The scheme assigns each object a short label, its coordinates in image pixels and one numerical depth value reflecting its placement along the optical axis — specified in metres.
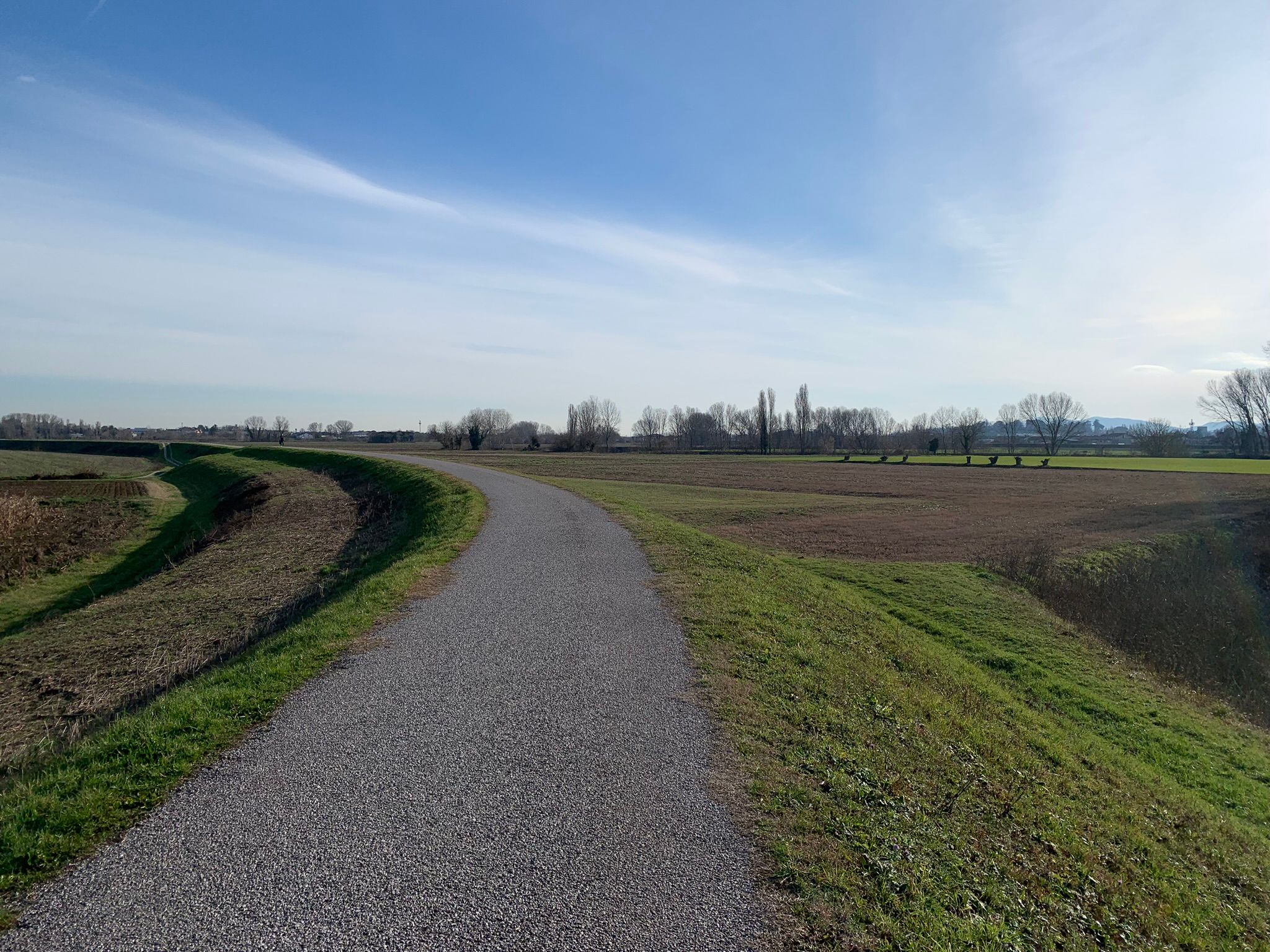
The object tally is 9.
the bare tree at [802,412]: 132.38
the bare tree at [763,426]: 120.06
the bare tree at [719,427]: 149.50
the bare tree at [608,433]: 130.29
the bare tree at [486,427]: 116.31
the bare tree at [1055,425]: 128.62
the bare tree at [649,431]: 146.68
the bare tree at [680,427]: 155.25
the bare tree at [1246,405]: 95.81
